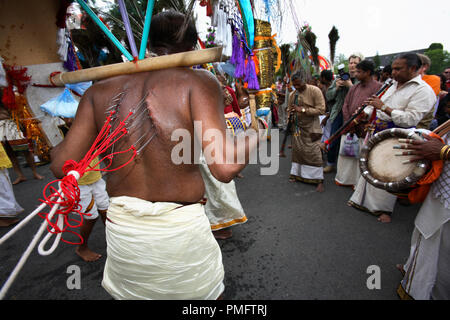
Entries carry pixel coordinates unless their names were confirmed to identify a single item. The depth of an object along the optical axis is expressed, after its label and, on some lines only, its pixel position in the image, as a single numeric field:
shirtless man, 1.04
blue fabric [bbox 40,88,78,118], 1.53
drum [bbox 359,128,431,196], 1.54
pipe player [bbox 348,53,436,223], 2.40
